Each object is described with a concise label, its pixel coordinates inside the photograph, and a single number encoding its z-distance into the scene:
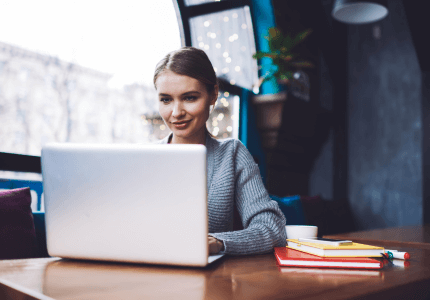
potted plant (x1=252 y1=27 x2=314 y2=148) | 3.16
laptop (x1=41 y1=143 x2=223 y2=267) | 0.74
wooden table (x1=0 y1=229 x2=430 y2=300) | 0.60
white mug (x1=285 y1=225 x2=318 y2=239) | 1.15
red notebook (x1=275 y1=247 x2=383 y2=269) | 0.81
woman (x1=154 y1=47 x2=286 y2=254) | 1.26
